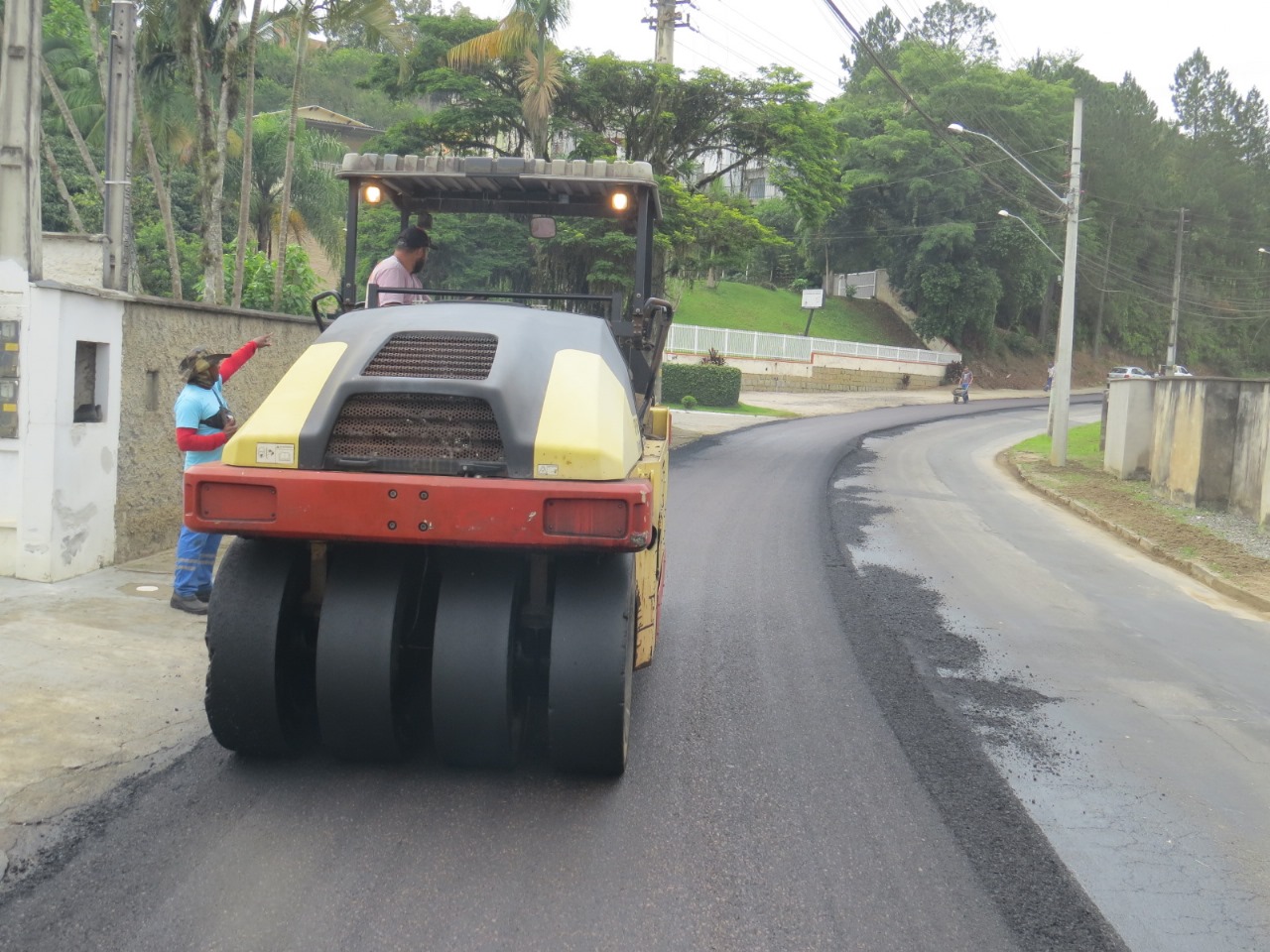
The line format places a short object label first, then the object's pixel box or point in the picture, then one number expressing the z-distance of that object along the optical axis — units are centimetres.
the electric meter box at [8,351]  755
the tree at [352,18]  1544
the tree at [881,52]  7558
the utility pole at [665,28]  2445
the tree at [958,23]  8325
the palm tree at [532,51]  1897
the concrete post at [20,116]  802
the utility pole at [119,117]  916
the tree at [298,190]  3219
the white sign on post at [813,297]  4981
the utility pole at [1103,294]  6238
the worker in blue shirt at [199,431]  713
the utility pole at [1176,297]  4903
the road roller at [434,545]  420
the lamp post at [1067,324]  2258
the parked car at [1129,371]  5010
